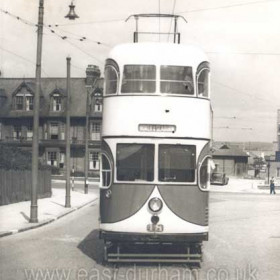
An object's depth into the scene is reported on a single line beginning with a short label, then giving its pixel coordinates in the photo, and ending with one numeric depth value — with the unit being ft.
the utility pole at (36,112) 62.90
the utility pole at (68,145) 88.91
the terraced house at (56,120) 215.51
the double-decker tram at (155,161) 35.14
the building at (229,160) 266.16
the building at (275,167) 303.68
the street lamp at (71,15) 64.39
